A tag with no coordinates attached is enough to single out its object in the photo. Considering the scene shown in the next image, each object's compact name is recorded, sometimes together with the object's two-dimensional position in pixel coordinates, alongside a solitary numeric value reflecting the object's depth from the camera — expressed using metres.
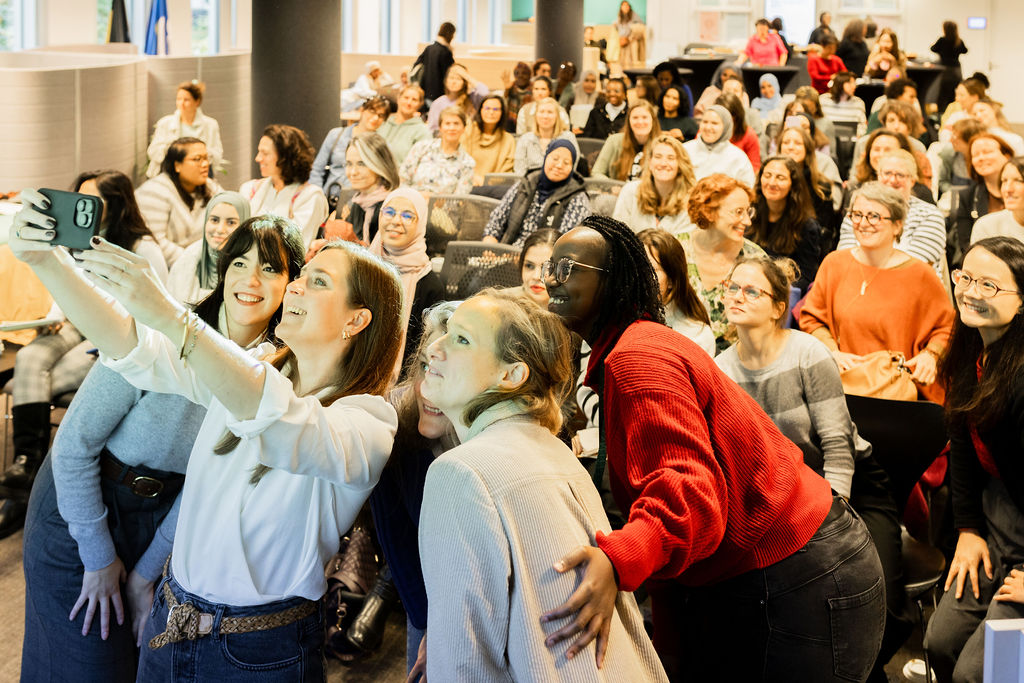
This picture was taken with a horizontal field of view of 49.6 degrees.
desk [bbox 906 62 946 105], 13.69
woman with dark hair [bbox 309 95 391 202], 7.64
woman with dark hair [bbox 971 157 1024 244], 4.64
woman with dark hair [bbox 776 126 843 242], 5.71
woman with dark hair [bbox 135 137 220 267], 5.39
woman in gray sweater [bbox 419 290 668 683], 1.49
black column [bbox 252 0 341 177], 8.84
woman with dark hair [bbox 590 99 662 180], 7.35
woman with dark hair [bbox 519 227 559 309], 3.74
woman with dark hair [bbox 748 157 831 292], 5.27
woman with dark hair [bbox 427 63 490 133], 10.02
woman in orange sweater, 3.86
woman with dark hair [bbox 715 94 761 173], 7.36
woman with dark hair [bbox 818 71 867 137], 10.58
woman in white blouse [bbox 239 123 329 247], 5.95
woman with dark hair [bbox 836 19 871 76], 15.85
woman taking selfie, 1.84
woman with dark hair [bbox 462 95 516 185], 8.31
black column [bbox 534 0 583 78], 16.73
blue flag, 13.12
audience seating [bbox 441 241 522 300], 4.75
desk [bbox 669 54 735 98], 15.97
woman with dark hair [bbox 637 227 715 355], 3.49
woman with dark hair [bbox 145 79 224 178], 9.11
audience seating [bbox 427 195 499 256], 6.00
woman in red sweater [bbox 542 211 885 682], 1.78
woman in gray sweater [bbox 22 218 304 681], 2.32
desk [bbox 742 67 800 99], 14.91
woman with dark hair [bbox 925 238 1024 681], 2.60
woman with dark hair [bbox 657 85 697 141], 8.80
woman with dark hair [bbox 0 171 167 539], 4.15
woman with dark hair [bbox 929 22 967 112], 14.59
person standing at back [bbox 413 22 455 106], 11.83
